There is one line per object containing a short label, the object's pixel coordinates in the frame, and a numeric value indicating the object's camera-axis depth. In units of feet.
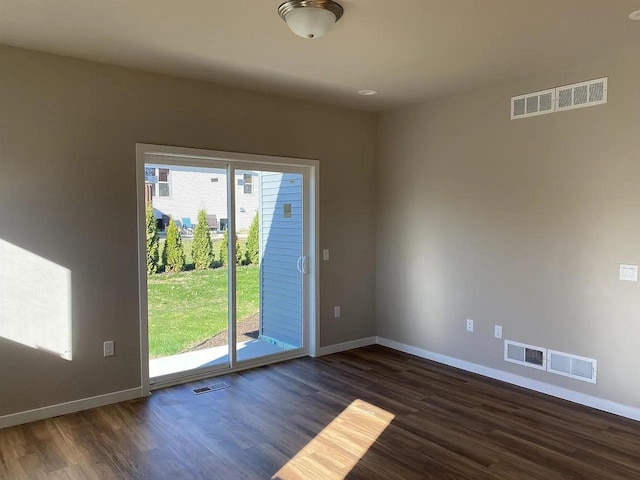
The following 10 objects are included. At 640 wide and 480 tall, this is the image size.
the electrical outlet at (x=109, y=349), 12.22
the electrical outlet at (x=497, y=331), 14.06
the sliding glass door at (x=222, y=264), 13.25
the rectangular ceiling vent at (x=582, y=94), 11.69
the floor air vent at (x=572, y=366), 12.00
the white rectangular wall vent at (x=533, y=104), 12.71
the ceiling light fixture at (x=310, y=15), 8.46
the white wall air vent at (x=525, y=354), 13.05
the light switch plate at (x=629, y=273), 11.17
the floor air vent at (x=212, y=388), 13.07
